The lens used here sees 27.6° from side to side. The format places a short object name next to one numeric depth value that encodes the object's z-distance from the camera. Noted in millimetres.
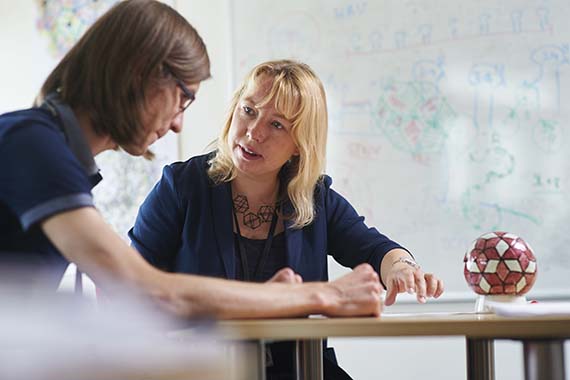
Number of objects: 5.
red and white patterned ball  1791
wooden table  1312
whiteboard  2792
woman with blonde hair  2044
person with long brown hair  1376
